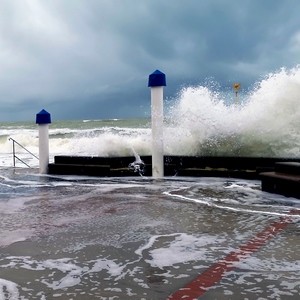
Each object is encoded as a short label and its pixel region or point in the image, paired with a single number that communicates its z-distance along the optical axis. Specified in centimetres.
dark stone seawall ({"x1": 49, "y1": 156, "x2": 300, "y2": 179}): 934
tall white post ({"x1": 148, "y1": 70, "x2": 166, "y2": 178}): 935
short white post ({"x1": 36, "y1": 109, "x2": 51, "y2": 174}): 1063
